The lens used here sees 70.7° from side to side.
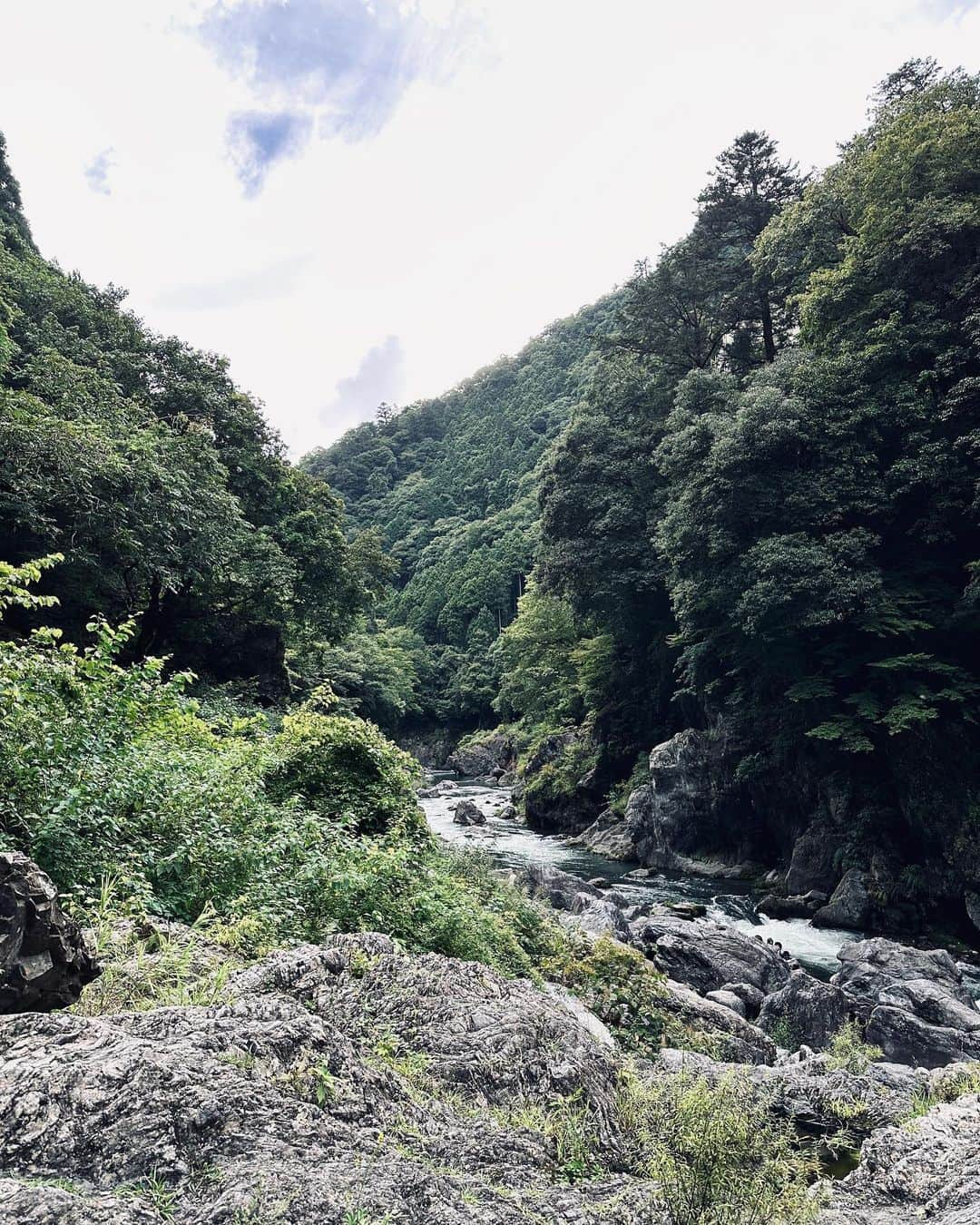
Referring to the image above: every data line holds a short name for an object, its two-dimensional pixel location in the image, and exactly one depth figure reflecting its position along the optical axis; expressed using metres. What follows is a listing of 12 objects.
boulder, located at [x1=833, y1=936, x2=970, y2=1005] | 11.36
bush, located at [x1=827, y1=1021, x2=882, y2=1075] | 7.22
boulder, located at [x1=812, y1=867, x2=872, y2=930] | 15.72
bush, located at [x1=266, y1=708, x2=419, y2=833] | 8.88
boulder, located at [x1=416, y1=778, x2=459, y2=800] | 39.72
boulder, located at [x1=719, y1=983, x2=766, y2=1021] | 10.20
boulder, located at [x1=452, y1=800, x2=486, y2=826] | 29.53
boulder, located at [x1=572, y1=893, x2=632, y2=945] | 12.49
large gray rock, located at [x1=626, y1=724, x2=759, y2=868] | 21.64
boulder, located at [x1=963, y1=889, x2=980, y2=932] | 14.43
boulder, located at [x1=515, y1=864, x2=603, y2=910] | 14.75
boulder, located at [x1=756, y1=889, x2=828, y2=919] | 16.73
